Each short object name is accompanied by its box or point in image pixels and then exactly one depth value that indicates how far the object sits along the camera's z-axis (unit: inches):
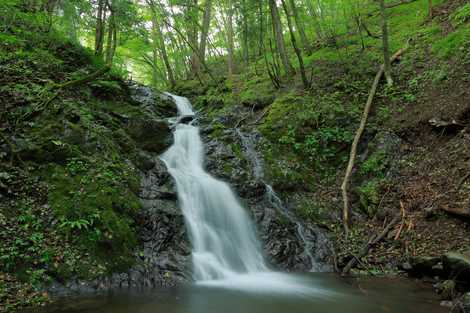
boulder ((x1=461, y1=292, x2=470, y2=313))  175.3
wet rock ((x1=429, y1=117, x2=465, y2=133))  362.0
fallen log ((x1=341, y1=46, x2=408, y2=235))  361.3
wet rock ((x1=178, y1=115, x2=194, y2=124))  563.4
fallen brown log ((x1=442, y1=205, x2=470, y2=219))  276.7
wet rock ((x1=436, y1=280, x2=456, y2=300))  209.0
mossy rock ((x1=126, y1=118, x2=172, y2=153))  417.4
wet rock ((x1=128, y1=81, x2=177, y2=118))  575.0
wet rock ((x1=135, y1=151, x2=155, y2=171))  357.4
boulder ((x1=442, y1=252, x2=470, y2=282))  210.1
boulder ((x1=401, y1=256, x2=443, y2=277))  252.2
